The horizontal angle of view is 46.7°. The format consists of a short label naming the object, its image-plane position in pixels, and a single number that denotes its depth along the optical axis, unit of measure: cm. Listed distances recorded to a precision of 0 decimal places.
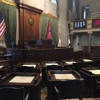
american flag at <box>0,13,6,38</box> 575
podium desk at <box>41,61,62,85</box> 285
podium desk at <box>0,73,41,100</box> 171
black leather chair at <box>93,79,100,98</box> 236
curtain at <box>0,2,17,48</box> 597
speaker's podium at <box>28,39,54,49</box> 621
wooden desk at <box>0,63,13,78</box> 259
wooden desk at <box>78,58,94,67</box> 391
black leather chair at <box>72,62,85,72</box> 328
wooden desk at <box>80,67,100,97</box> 230
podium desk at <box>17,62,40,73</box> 266
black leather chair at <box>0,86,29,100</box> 145
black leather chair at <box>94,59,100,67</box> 382
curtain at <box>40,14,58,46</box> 834
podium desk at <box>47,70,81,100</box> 195
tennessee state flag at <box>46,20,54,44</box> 891
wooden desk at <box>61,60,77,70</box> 338
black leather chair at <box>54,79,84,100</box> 176
